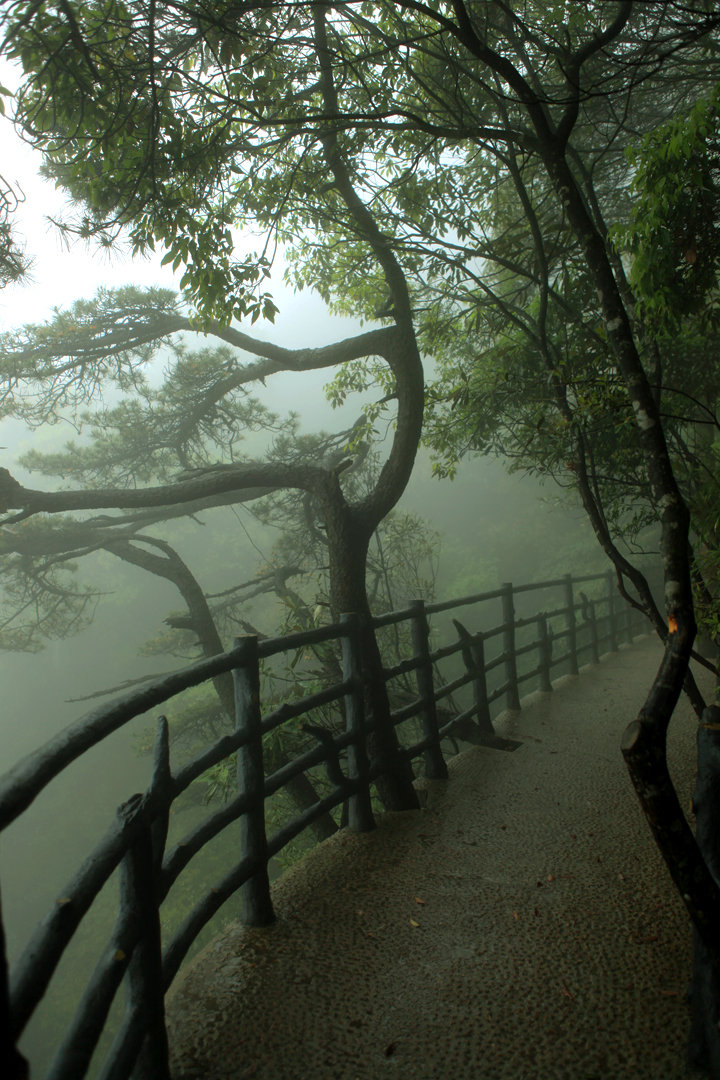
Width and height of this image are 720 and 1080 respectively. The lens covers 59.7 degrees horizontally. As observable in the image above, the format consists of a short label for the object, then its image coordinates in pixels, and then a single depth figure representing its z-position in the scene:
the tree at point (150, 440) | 4.94
